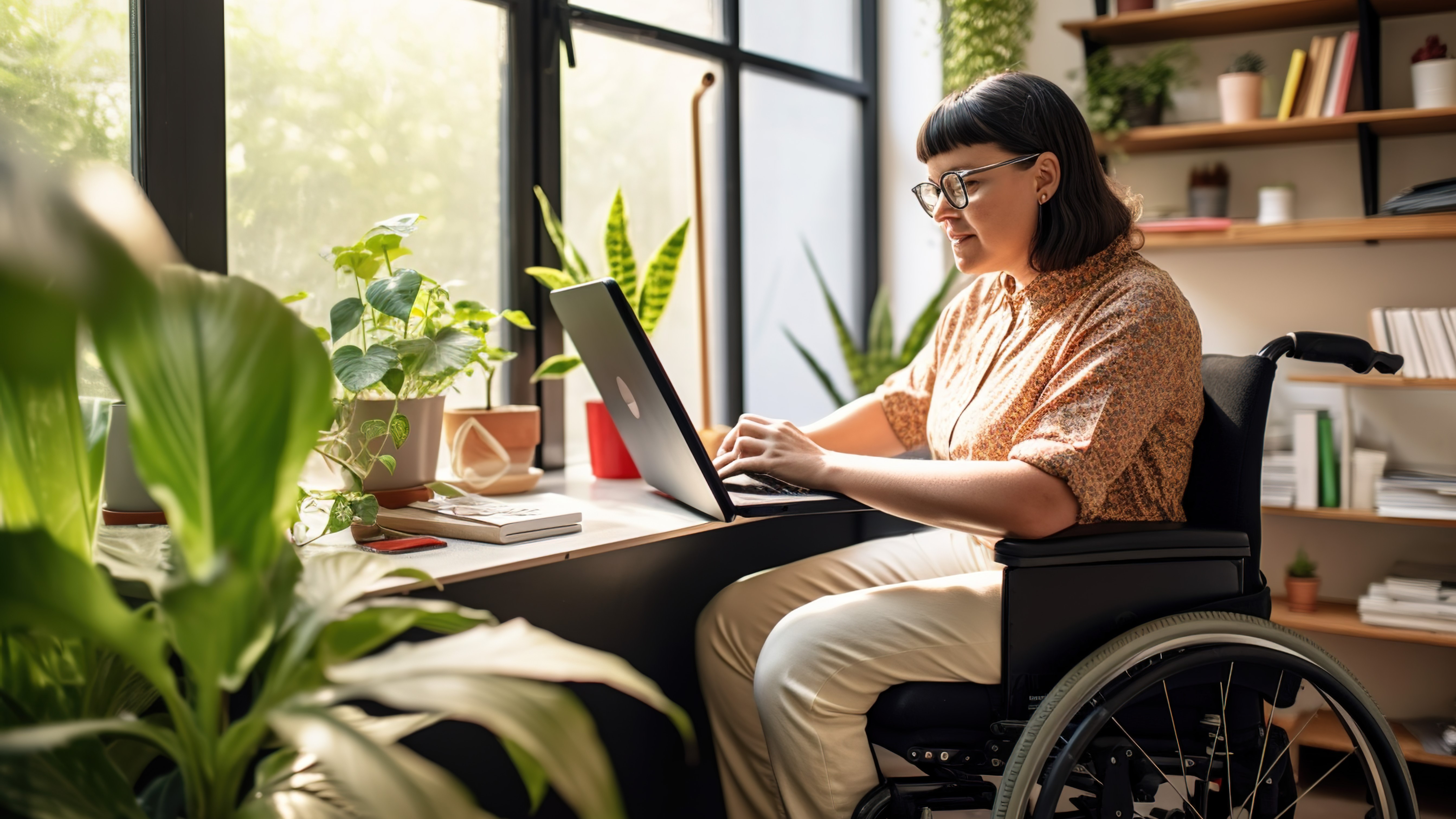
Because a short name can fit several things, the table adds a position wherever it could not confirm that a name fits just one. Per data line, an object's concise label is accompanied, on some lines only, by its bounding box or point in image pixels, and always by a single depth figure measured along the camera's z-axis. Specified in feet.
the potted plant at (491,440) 5.85
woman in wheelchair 4.29
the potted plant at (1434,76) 8.07
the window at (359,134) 5.78
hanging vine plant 9.64
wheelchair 4.18
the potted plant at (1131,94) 9.21
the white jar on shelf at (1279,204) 8.87
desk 4.77
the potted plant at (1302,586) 8.73
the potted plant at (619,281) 6.73
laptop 4.80
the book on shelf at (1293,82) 8.57
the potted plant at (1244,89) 8.77
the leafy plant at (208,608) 2.19
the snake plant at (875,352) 9.67
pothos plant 4.70
